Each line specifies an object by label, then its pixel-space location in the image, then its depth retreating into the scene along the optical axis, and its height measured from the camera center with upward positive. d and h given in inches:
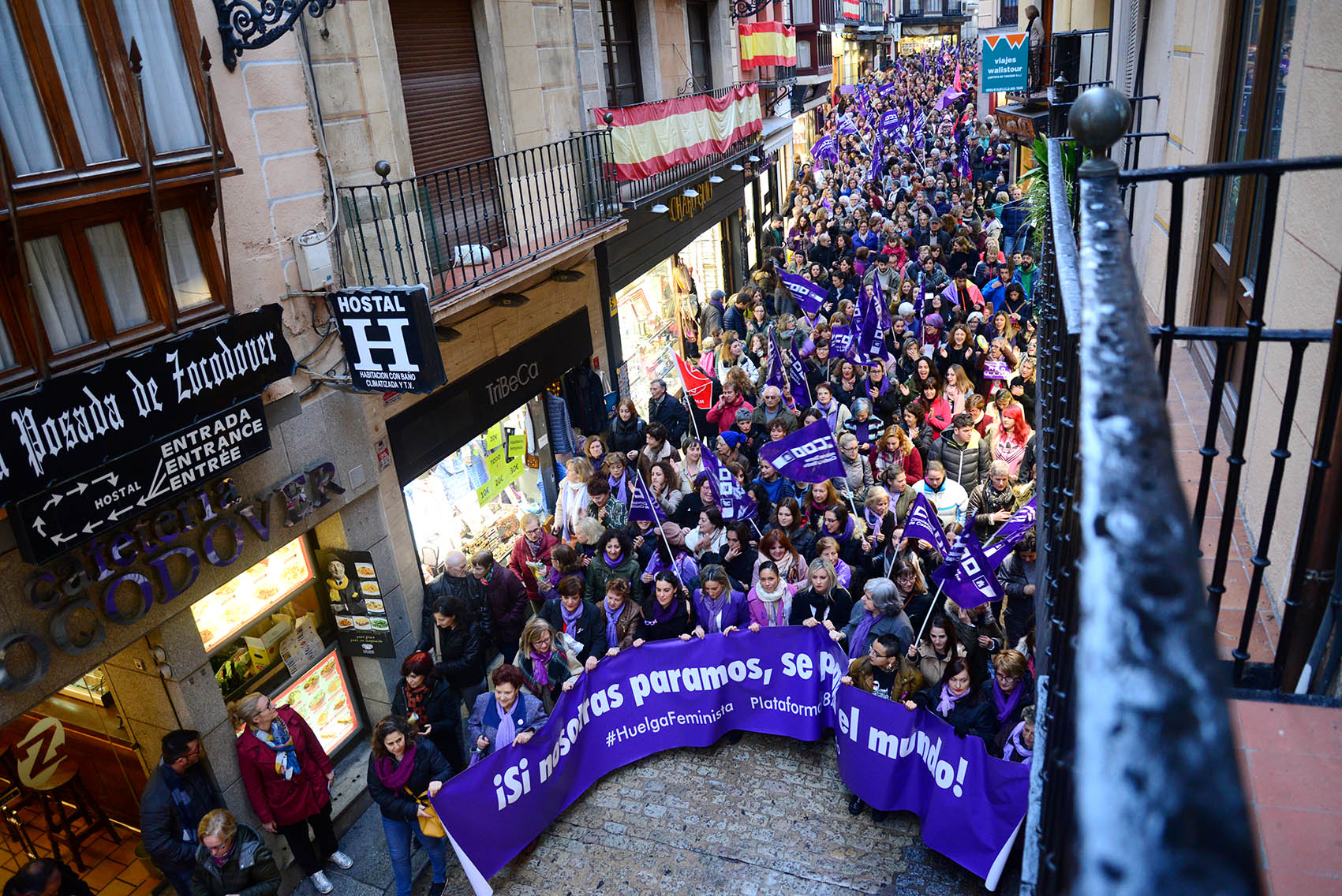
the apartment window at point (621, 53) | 631.2 +20.9
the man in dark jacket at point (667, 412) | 512.4 -170.0
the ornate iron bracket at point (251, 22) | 272.5 +27.5
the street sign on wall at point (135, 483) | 223.8 -86.7
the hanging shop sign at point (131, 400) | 219.1 -66.5
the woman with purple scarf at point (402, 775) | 281.1 -189.7
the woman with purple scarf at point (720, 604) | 335.0 -177.6
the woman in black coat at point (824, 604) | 331.0 -178.5
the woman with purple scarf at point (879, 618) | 303.6 -170.9
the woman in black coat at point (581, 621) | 335.6 -178.8
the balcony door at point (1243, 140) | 215.8 -26.8
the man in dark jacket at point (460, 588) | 361.7 -177.7
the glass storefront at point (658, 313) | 681.6 -174.6
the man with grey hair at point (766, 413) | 465.1 -160.1
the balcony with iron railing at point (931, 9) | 3339.1 +156.5
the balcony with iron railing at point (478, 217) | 364.2 -51.3
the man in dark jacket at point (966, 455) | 408.2 -166.1
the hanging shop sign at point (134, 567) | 238.8 -115.4
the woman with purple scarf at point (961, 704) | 268.7 -180.1
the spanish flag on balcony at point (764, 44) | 912.9 +25.2
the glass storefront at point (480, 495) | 421.7 -182.1
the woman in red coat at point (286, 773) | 291.7 -196.2
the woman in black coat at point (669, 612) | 332.8 -181.1
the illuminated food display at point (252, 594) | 304.2 -153.1
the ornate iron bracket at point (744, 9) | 838.5 +54.6
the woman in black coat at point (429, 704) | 309.0 -187.1
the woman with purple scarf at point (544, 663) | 319.9 -184.8
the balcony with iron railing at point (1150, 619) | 28.5 -22.0
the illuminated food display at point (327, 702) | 351.6 -213.5
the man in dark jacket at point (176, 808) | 261.1 -181.2
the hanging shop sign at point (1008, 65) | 674.8 -12.0
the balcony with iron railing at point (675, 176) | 556.4 -62.8
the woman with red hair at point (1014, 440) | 422.6 -165.7
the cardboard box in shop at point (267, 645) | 325.7 -173.1
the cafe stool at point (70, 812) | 285.3 -198.3
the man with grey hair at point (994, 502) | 362.3 -170.5
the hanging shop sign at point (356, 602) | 360.8 -179.1
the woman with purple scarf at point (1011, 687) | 260.8 -167.8
